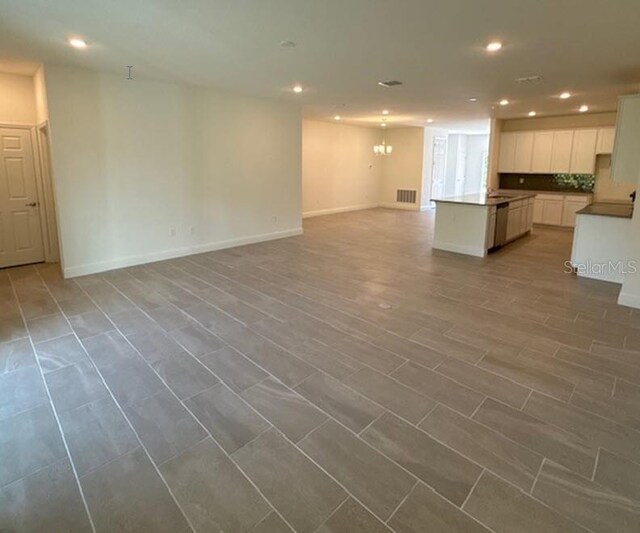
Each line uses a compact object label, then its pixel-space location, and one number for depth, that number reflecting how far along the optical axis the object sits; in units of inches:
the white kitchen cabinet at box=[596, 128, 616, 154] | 327.0
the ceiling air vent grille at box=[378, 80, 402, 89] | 215.9
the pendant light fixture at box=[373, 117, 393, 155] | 430.0
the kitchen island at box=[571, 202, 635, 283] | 205.0
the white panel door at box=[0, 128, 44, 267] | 217.0
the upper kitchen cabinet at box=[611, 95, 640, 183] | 187.9
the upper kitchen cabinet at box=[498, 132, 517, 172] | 381.1
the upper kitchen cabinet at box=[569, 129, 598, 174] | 336.4
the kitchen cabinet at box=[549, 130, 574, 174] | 348.2
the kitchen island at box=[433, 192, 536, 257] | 256.4
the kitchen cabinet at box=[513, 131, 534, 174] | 370.0
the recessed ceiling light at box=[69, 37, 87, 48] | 151.3
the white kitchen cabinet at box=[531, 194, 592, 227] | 351.3
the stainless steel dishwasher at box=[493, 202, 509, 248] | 271.7
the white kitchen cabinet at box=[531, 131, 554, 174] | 358.6
